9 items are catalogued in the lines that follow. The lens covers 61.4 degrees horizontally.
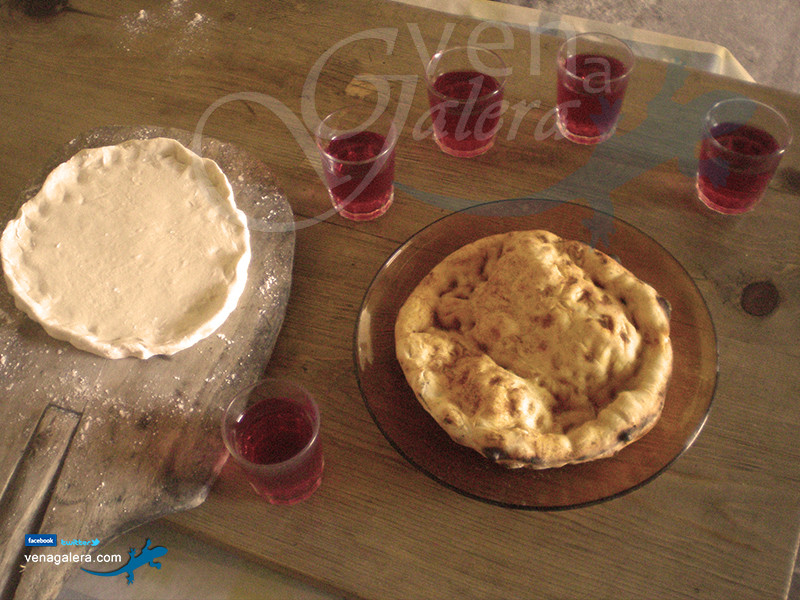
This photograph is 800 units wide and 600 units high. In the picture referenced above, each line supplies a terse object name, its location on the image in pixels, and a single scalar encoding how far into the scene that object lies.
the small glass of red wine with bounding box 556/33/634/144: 1.41
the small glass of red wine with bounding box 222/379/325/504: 1.02
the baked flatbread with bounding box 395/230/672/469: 0.96
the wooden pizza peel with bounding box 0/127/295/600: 1.04
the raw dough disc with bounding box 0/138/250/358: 1.20
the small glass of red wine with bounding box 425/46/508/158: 1.43
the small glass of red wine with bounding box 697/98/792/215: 1.27
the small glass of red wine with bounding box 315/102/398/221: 1.32
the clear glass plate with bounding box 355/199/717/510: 0.96
